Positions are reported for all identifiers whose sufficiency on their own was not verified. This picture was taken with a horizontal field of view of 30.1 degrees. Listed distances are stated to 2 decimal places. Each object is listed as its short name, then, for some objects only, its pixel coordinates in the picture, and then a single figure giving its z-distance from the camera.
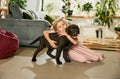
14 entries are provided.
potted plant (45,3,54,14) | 8.05
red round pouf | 3.54
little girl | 3.39
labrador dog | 3.26
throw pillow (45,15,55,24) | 6.08
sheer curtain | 7.90
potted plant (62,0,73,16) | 7.58
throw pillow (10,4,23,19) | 4.77
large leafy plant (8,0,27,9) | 7.03
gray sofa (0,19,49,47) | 4.42
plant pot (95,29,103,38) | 5.55
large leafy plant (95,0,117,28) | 5.86
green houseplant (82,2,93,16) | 7.30
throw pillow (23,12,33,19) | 4.85
